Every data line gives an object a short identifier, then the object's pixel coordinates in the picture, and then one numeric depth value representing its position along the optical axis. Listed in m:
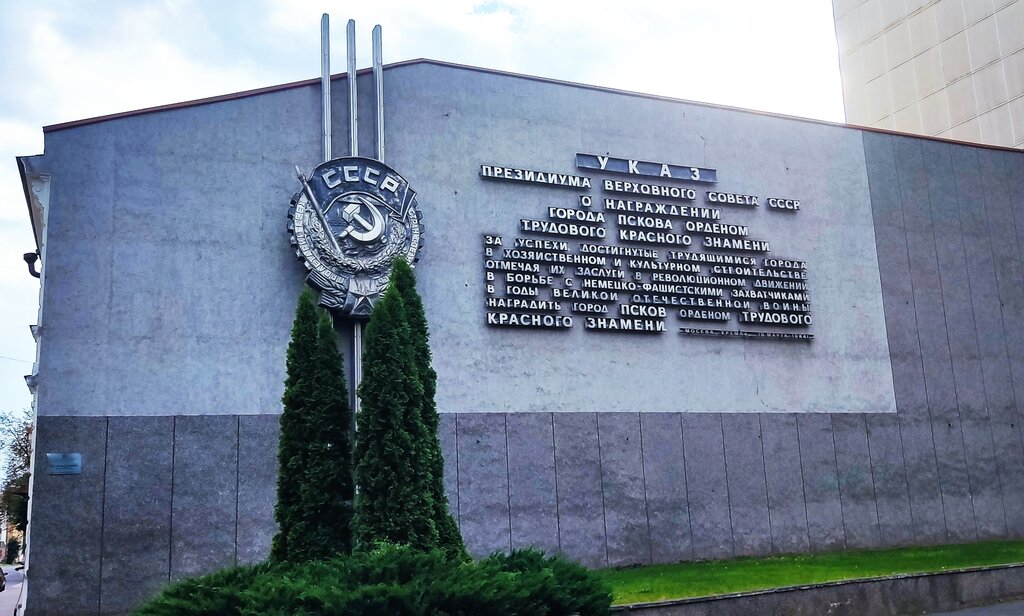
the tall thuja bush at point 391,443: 9.13
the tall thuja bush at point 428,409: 9.67
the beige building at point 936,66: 26.78
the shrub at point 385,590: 7.62
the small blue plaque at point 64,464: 13.55
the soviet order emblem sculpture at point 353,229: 15.28
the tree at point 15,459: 44.12
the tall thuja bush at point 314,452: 9.51
